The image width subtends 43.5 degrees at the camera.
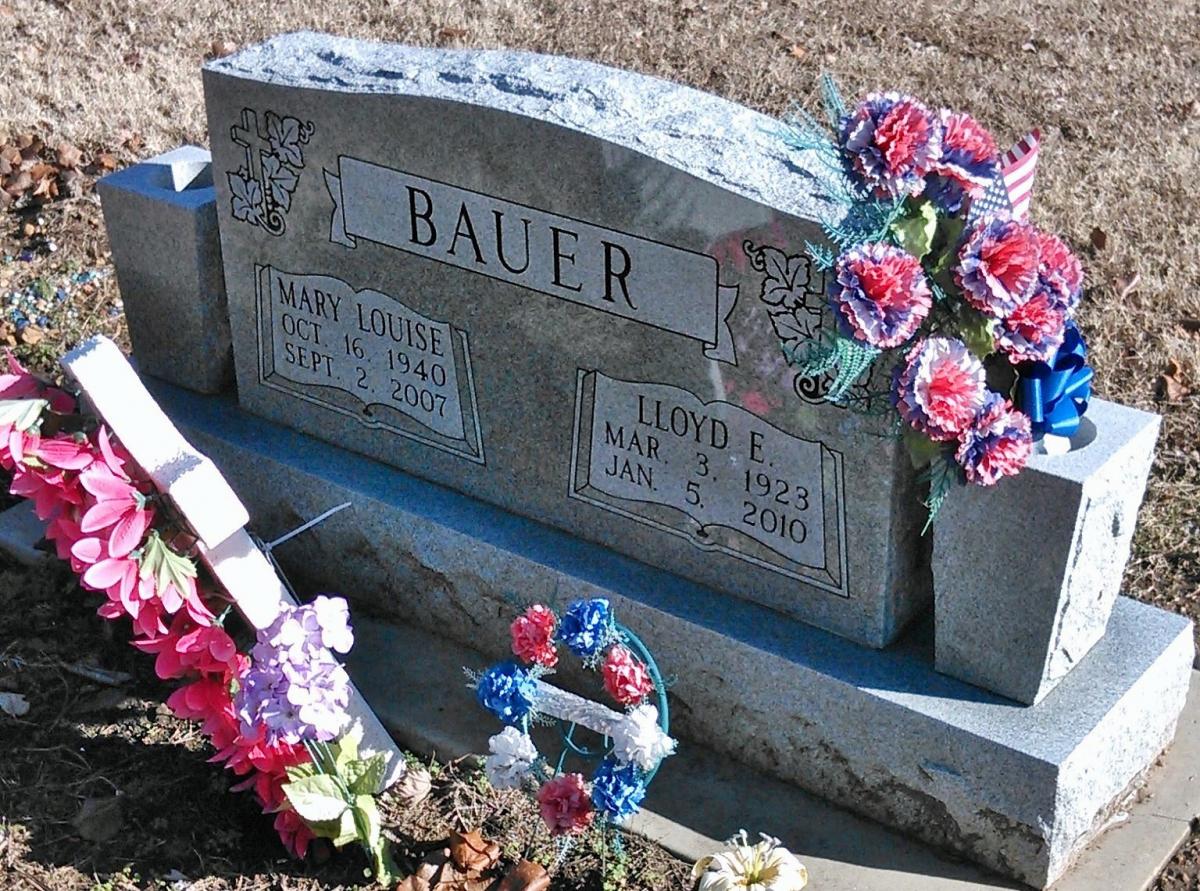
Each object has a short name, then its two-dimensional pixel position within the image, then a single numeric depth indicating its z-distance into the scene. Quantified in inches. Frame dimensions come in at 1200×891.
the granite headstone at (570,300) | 116.2
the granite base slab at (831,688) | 114.9
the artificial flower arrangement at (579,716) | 111.2
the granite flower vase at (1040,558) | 107.7
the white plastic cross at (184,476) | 117.3
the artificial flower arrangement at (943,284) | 101.7
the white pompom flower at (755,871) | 111.6
